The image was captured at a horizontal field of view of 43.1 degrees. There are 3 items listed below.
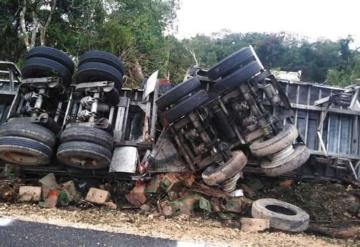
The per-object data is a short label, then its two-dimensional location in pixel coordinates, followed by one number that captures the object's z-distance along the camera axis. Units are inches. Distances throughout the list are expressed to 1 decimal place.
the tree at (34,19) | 460.4
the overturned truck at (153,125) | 216.5
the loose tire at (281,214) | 203.0
